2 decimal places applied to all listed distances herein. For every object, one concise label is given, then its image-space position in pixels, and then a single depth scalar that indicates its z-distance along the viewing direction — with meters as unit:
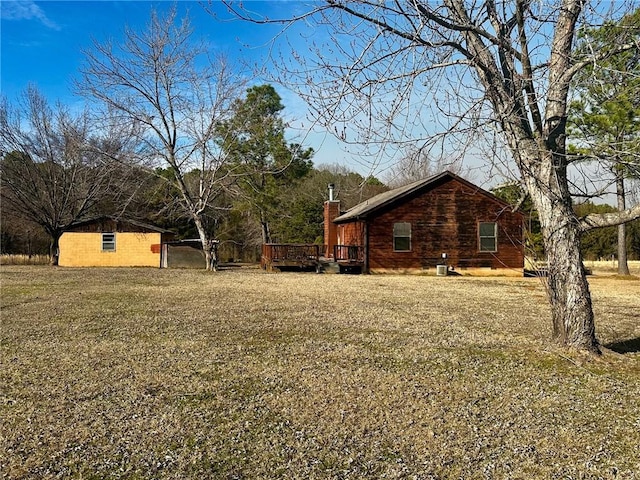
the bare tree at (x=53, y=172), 25.72
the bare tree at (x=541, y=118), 5.41
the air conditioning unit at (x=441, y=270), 21.80
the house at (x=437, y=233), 22.28
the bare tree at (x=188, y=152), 20.91
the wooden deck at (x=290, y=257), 23.00
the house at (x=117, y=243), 26.86
